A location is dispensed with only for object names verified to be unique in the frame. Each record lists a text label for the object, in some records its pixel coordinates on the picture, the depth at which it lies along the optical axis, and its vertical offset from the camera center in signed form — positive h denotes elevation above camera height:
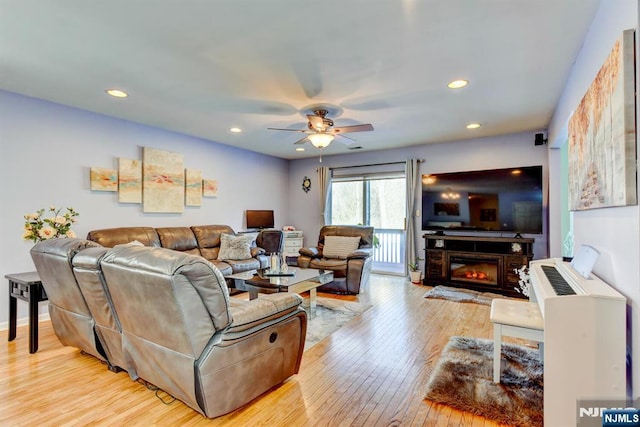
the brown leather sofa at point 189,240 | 3.96 -0.36
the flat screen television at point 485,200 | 4.70 +0.26
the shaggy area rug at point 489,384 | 1.93 -1.20
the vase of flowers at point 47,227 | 2.91 -0.13
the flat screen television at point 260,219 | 6.36 -0.08
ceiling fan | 3.58 +1.04
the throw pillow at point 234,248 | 4.97 -0.53
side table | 2.72 -0.72
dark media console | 4.68 -0.72
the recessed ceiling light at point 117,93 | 3.25 +1.31
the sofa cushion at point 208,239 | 4.99 -0.39
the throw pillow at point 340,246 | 5.26 -0.53
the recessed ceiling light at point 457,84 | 3.02 +1.32
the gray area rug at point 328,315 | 3.21 -1.22
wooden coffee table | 3.32 -0.75
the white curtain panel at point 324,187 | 6.93 +0.64
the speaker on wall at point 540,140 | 4.66 +1.16
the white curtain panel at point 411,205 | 5.88 +0.21
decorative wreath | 7.27 +0.74
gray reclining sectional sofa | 1.67 -0.67
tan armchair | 4.67 -0.68
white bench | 2.08 -0.74
